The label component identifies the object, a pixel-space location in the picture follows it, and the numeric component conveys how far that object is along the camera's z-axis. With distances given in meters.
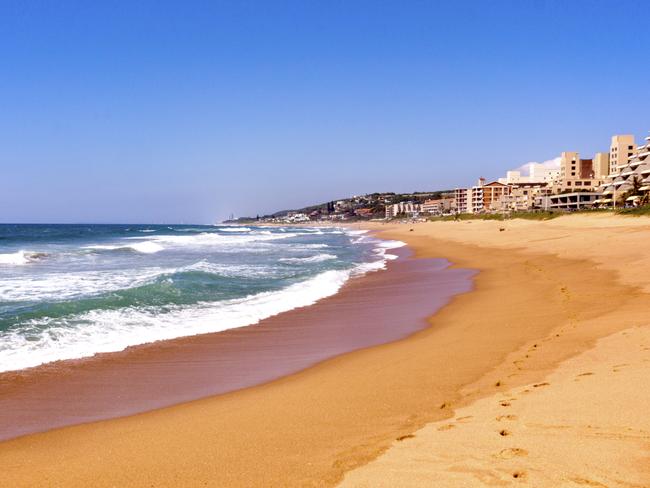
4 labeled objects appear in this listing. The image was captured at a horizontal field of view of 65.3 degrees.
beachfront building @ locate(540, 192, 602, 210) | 90.75
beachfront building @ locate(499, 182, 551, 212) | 112.28
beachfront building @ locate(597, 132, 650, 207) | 65.38
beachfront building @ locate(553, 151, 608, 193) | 109.65
